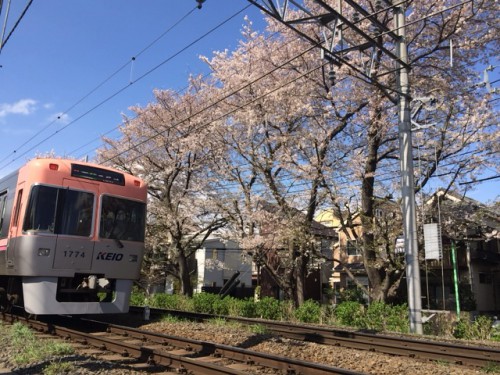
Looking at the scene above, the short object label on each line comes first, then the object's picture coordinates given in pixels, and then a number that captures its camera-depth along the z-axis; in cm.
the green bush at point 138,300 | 2064
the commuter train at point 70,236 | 923
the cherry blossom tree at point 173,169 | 2123
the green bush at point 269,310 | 1617
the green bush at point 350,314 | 1341
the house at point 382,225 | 1427
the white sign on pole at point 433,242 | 1179
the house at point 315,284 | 3100
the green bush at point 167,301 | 1874
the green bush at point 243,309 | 1636
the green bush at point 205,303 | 1747
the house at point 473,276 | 2383
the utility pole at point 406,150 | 1152
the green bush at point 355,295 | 2348
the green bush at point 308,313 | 1465
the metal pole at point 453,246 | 1797
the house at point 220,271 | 3331
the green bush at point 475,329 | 1100
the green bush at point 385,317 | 1245
